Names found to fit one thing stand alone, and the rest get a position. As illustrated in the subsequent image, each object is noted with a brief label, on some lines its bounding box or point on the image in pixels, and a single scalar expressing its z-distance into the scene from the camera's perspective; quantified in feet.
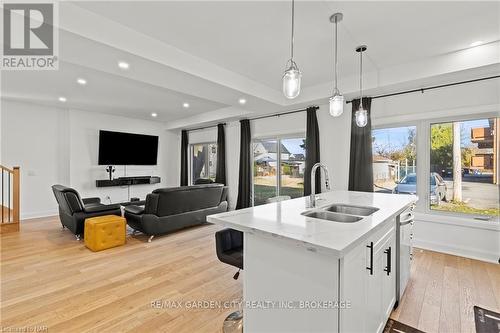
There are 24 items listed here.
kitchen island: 4.04
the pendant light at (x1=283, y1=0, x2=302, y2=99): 6.51
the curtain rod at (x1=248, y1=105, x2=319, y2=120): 16.16
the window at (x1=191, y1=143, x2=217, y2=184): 24.88
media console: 21.26
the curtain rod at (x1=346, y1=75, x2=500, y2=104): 10.81
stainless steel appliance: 7.04
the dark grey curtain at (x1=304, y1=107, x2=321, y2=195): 16.06
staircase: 14.57
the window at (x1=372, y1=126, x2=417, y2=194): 13.23
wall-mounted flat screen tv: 20.75
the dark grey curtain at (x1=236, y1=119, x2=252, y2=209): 20.27
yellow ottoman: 11.75
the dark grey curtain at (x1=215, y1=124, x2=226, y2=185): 22.23
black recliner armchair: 13.01
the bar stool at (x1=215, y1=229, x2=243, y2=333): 6.51
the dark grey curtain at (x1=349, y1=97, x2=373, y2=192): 13.70
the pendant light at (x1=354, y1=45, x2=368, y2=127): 9.68
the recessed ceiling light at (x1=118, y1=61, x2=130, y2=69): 9.52
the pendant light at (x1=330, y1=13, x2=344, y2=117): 8.47
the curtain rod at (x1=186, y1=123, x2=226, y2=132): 24.86
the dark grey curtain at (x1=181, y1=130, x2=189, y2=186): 26.66
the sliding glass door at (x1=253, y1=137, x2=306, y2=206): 18.28
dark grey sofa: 13.00
